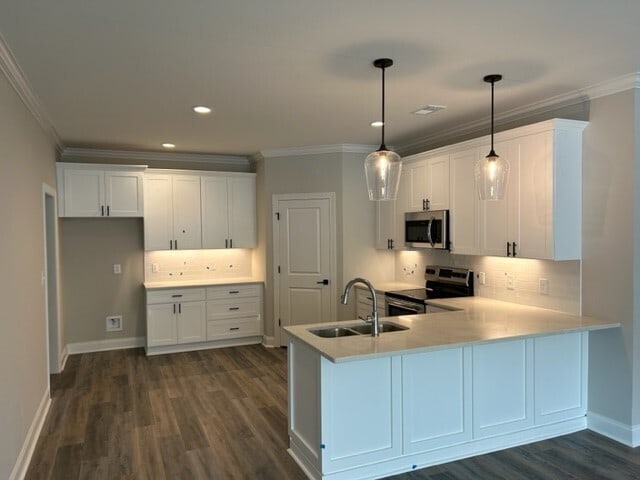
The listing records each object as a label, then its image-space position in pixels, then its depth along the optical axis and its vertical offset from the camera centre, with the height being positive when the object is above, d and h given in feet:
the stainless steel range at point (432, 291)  15.47 -2.27
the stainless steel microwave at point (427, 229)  15.39 -0.10
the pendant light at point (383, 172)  9.35 +1.09
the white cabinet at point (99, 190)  18.25 +1.56
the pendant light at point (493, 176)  10.02 +1.06
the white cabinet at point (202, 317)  19.31 -3.80
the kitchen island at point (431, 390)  9.45 -3.65
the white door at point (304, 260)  19.44 -1.37
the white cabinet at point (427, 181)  15.35 +1.54
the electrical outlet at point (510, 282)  13.99 -1.70
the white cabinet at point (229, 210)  20.79 +0.80
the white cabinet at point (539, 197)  11.62 +0.72
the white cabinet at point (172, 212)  19.90 +0.71
